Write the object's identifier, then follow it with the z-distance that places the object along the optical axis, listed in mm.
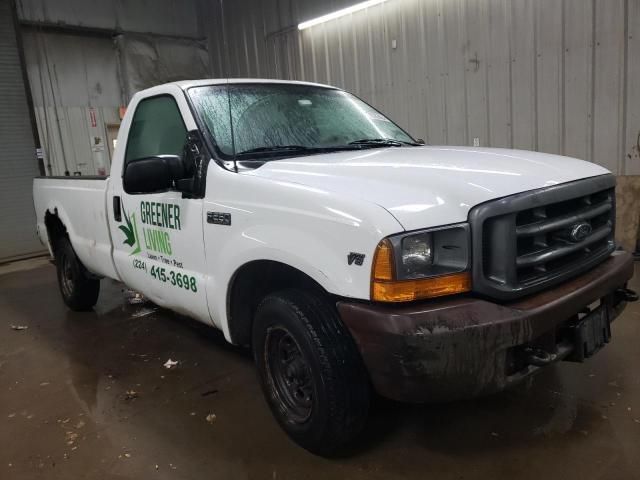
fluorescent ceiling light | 7469
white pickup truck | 1903
